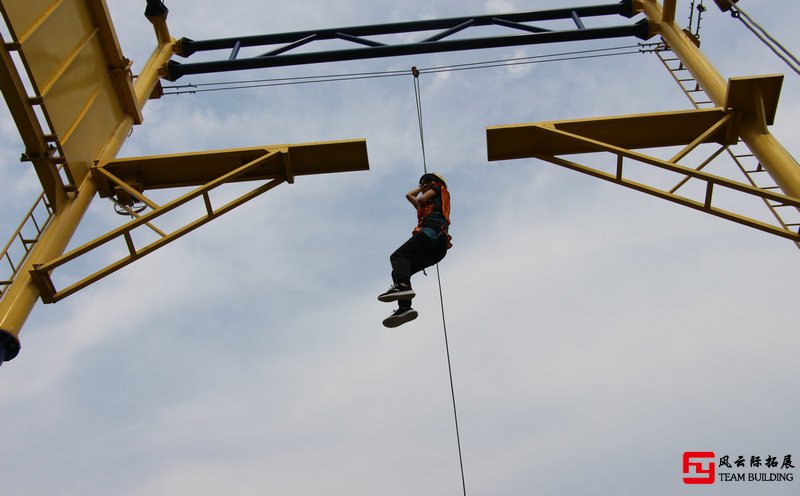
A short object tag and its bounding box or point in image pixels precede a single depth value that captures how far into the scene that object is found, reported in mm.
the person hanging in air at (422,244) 6324
